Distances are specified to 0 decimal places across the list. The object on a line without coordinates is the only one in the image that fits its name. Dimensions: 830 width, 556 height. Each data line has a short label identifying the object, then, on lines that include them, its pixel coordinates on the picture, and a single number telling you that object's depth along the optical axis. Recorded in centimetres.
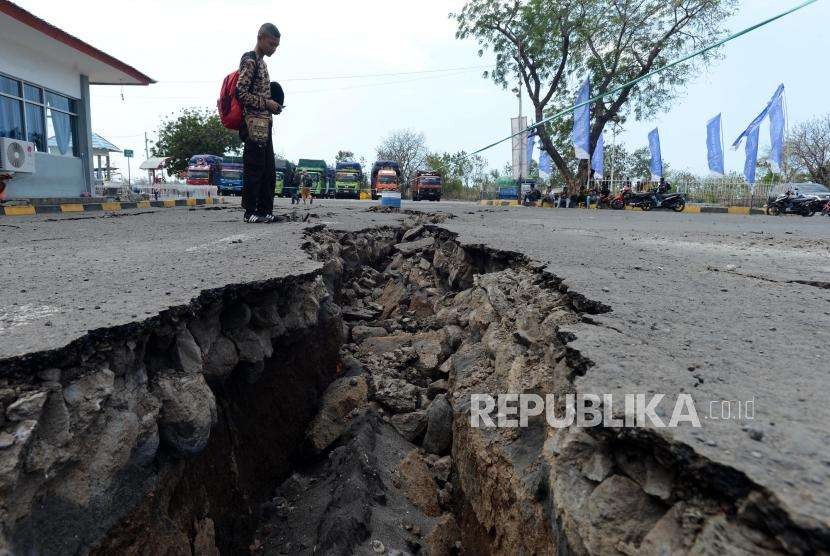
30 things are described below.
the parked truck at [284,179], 2930
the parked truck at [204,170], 2806
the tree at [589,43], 2064
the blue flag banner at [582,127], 2062
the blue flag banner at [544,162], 2678
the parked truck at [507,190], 3366
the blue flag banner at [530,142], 2339
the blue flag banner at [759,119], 2012
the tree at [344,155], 5116
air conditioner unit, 1091
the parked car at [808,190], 1789
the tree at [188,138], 4081
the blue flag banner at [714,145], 2145
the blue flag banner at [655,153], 2394
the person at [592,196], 2239
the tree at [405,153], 5084
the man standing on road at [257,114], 505
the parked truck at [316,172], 3159
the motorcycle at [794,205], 1688
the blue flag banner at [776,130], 1982
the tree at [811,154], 3182
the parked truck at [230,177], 2844
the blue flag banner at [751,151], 2075
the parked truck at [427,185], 2980
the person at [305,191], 1687
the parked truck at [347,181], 3148
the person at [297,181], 2018
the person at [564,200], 2275
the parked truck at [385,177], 3147
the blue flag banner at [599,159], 2406
